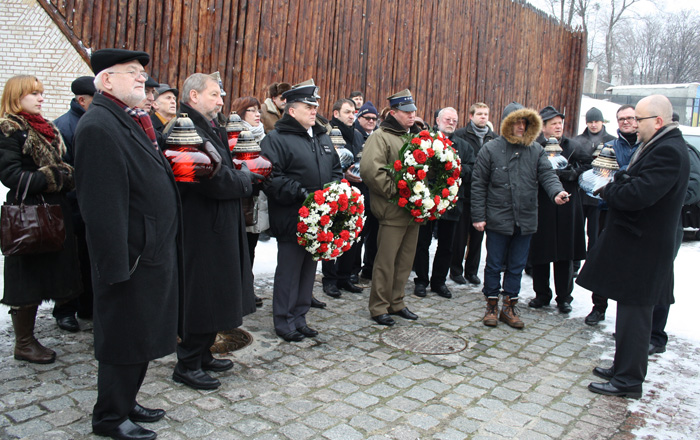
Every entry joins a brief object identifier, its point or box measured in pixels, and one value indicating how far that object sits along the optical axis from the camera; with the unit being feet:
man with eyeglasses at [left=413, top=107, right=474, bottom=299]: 23.15
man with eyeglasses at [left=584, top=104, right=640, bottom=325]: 20.68
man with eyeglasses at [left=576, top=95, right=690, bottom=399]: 14.14
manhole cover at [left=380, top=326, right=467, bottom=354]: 17.12
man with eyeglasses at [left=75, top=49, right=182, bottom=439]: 9.90
